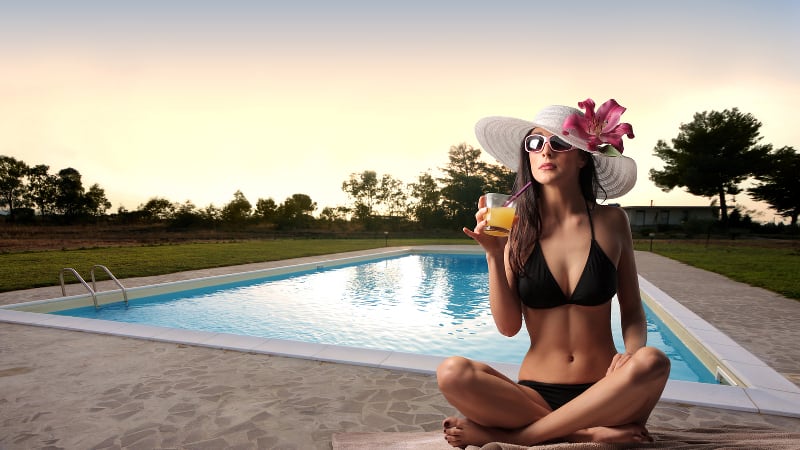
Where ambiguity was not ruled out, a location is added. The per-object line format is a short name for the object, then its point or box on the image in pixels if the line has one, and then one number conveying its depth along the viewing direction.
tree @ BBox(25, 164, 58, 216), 32.81
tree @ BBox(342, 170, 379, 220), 44.62
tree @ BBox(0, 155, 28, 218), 31.59
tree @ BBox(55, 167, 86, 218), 33.56
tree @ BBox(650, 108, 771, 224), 33.03
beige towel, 1.81
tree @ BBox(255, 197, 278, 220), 44.25
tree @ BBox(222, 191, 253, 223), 44.12
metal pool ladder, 7.29
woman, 1.52
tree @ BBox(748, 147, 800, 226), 33.91
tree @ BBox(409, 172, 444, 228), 40.56
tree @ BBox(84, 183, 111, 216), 35.09
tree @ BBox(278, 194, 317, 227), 39.88
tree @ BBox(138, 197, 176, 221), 34.59
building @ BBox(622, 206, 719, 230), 39.75
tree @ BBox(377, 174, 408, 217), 44.00
